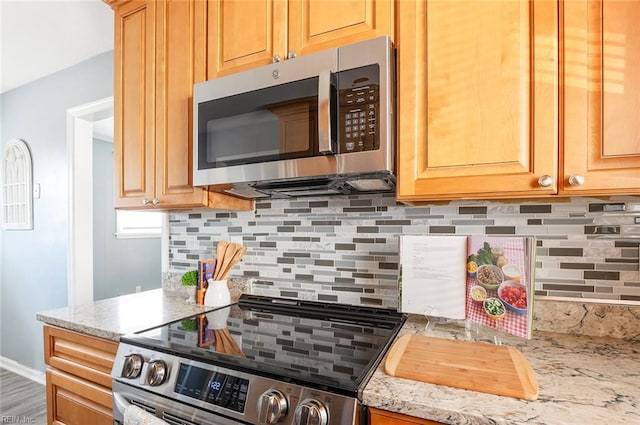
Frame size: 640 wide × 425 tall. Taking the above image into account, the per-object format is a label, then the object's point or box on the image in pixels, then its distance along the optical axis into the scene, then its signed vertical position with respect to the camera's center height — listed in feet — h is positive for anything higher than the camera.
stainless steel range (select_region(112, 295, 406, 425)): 2.67 -1.45
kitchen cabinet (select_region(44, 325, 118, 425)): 4.10 -2.16
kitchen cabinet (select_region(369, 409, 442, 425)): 2.47 -1.55
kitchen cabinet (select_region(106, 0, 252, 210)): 4.89 +1.65
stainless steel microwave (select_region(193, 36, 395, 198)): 3.49 +0.97
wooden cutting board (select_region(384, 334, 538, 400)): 2.57 -1.34
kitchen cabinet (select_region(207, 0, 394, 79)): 3.75 +2.18
